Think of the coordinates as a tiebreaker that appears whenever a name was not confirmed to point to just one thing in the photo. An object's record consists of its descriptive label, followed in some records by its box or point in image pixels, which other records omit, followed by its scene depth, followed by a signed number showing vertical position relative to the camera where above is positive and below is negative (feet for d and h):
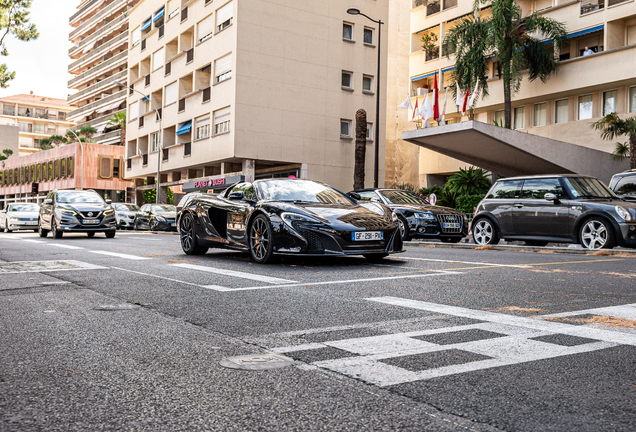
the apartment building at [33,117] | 380.17 +57.51
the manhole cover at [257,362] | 10.91 -2.48
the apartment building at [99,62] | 239.71 +62.24
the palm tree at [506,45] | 98.89 +28.12
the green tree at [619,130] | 84.29 +13.13
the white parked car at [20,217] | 100.58 -0.70
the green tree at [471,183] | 103.14 +6.41
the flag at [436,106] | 103.21 +18.48
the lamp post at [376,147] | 95.61 +10.95
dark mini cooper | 39.73 +0.78
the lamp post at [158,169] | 141.92 +10.27
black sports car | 28.32 -0.13
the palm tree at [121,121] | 202.90 +29.74
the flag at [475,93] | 97.66 +19.74
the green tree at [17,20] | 67.77 +20.20
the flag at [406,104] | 106.19 +19.27
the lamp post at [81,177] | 203.82 +11.95
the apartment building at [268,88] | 121.90 +26.15
